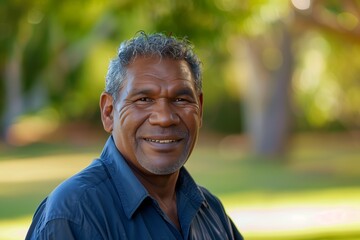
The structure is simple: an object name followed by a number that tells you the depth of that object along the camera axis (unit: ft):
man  12.81
